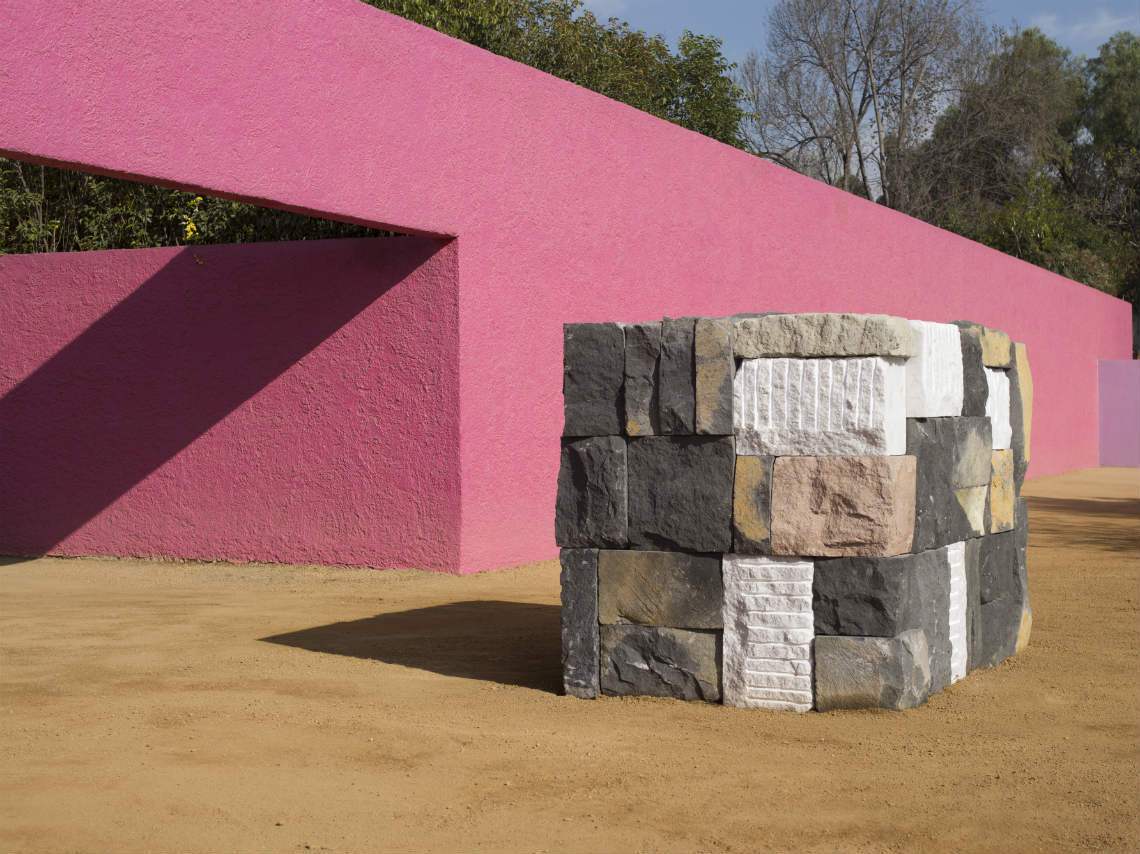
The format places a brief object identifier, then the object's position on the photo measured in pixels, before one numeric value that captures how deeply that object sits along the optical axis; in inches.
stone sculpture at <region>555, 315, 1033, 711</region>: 174.2
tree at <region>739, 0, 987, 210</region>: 1123.9
